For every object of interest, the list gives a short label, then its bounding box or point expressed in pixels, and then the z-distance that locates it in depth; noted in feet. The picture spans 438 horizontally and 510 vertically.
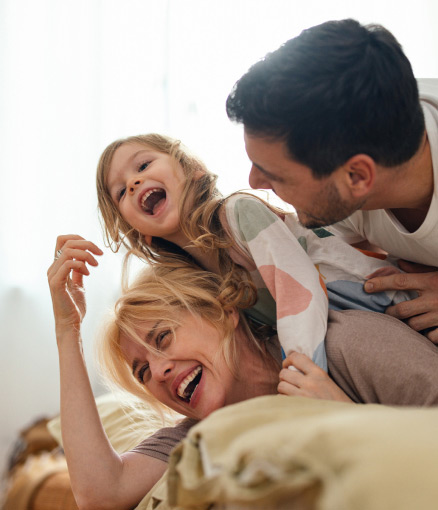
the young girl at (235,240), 3.81
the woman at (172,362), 3.46
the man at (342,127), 3.19
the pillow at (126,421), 5.16
